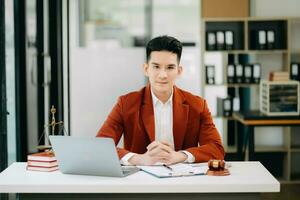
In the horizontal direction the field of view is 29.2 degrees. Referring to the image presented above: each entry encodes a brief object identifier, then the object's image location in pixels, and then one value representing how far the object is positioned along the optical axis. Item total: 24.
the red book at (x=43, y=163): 2.60
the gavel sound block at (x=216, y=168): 2.53
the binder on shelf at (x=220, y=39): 6.16
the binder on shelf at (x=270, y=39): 6.14
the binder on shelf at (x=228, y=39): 6.17
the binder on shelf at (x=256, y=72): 6.11
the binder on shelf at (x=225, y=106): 6.16
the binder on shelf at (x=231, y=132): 6.43
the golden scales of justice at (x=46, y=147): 2.75
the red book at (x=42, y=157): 2.61
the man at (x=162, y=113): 3.10
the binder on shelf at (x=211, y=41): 6.18
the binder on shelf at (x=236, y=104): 6.15
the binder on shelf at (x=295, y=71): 6.09
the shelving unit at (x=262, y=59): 6.09
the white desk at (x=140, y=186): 2.33
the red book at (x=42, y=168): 2.61
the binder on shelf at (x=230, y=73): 6.14
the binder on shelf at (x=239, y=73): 6.14
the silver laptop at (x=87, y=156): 2.37
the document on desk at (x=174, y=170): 2.48
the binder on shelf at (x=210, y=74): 6.22
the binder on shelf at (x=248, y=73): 6.14
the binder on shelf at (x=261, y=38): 6.12
